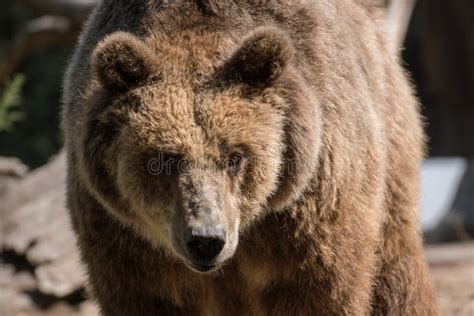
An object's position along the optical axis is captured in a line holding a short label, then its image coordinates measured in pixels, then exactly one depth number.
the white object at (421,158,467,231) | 27.98
